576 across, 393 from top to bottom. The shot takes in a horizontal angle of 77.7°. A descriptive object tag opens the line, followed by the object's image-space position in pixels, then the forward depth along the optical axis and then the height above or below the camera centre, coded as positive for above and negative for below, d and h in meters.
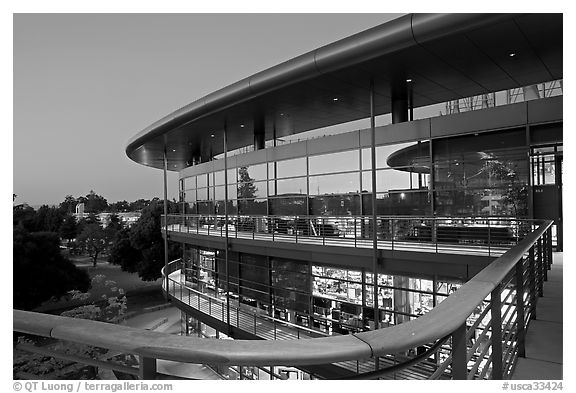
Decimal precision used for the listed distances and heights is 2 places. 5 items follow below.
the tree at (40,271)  24.00 -4.61
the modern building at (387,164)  8.72 +1.25
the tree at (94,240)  36.19 -3.55
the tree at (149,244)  34.78 -3.85
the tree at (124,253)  35.66 -4.87
